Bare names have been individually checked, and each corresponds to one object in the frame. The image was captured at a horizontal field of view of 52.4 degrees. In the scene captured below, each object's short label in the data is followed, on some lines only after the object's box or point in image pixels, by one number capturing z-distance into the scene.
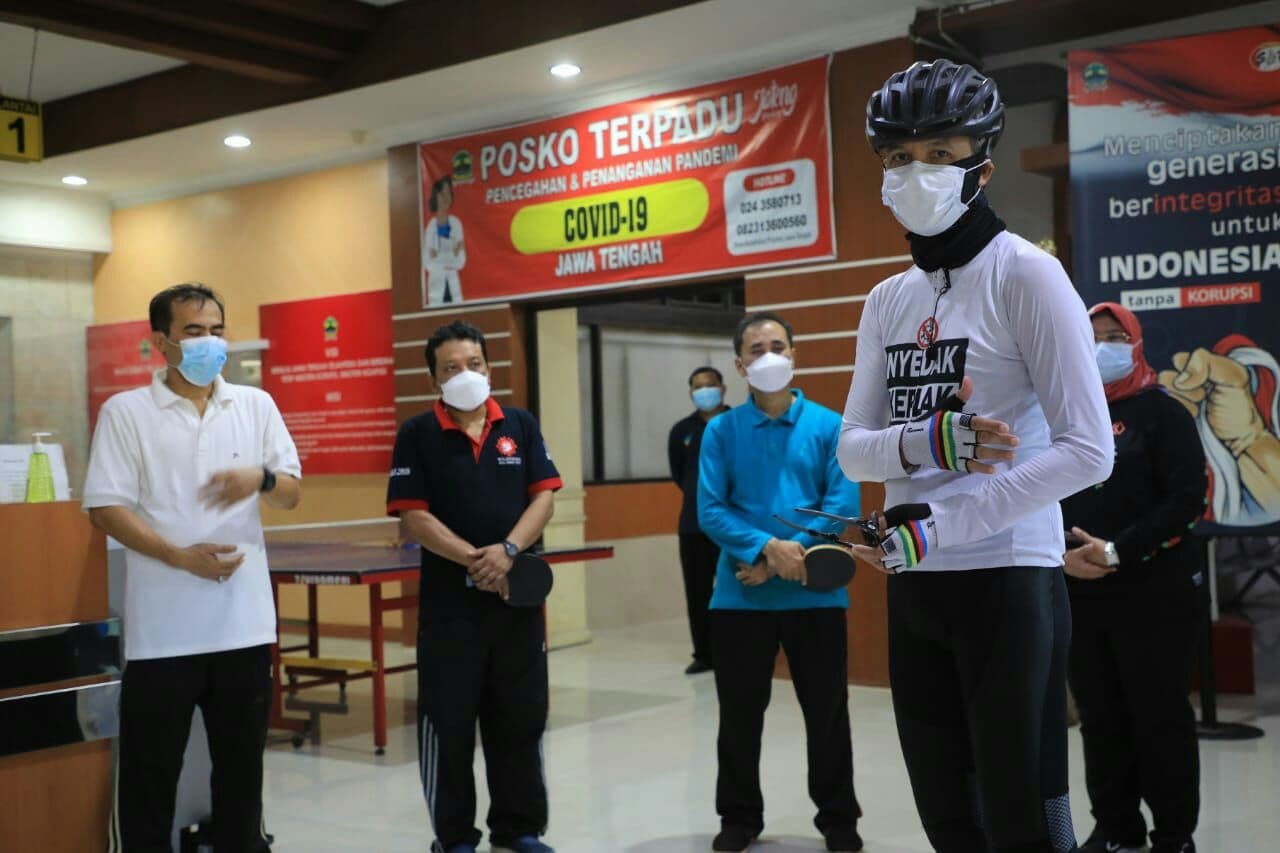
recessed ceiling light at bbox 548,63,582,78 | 7.57
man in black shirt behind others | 7.51
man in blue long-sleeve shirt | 4.03
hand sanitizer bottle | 3.68
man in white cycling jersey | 1.85
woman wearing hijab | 3.65
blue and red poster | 5.53
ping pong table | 5.48
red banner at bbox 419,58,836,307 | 7.26
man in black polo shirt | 3.85
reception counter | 3.30
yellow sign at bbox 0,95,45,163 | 7.38
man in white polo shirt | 3.28
